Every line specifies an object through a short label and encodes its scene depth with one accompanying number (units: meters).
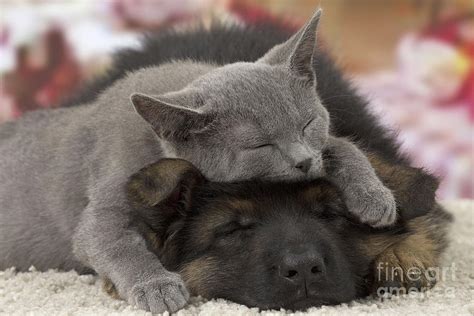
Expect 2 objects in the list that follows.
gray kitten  1.02
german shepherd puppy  0.99
